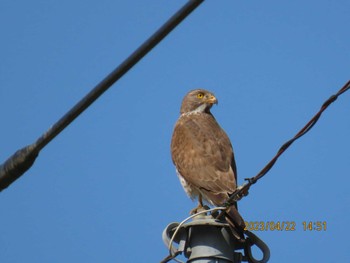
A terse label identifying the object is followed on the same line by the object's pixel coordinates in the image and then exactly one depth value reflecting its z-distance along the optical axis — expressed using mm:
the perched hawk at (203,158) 17453
